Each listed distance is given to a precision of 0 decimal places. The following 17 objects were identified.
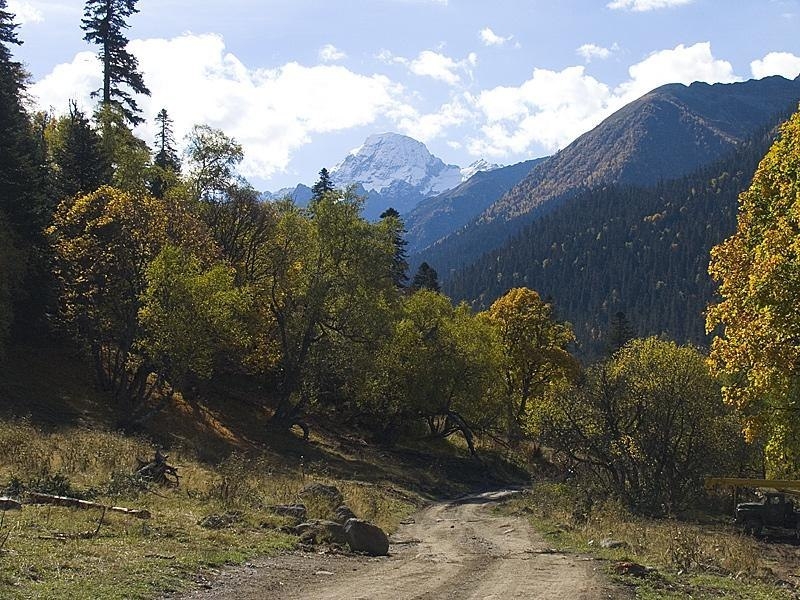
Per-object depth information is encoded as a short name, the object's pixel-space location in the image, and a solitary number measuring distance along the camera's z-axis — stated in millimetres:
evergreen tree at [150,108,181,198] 65688
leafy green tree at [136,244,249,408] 32062
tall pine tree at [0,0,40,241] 36375
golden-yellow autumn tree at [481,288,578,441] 61875
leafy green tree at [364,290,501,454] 46062
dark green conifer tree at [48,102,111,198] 40781
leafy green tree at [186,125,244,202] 47688
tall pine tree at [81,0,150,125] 51156
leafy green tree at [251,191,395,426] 41375
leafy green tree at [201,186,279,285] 47156
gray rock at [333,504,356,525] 19609
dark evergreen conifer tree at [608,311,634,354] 89125
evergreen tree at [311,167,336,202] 77506
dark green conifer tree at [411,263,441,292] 83812
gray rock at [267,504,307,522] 19162
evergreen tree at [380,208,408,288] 43438
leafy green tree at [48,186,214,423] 34562
